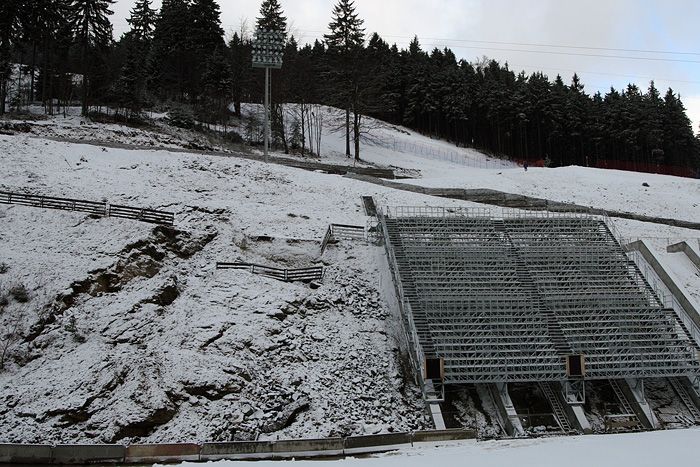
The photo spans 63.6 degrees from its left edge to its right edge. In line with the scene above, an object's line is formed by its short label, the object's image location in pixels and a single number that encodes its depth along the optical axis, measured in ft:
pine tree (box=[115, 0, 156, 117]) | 155.84
